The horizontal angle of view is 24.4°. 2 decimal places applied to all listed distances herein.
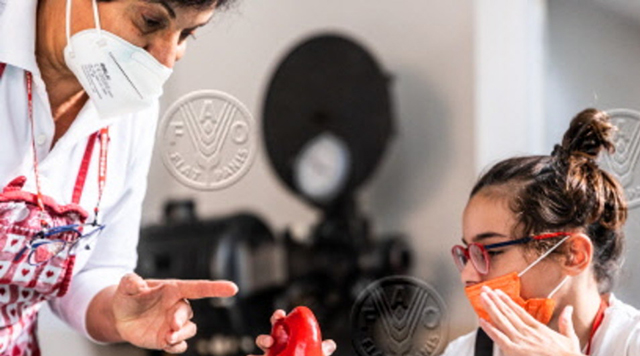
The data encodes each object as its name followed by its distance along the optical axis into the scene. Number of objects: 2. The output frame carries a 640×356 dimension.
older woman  1.80
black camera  3.57
